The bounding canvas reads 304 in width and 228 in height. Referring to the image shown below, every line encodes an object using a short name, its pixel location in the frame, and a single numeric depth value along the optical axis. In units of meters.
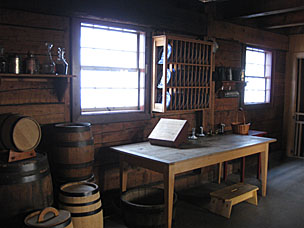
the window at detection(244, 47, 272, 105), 5.76
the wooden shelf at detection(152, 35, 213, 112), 3.89
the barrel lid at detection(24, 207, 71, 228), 2.29
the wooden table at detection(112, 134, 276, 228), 3.03
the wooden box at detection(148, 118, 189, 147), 3.57
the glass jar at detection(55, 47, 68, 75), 2.98
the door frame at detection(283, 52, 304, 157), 6.47
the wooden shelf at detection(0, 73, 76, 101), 2.68
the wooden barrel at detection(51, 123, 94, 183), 2.91
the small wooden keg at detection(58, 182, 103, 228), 2.62
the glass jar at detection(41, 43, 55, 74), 2.89
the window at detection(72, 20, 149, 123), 3.37
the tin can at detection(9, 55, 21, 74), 2.69
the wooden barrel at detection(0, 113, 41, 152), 2.46
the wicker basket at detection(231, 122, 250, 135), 4.64
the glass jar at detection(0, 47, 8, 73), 2.66
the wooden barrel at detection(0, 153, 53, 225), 2.36
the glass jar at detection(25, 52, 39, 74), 2.76
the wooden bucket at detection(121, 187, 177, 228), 3.12
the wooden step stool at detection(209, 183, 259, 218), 3.65
